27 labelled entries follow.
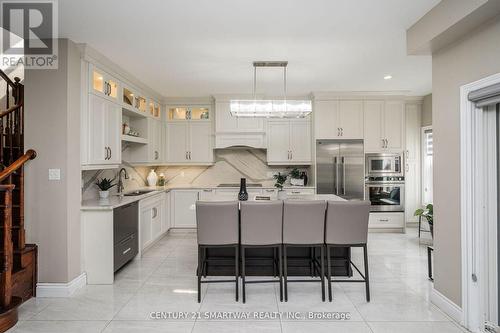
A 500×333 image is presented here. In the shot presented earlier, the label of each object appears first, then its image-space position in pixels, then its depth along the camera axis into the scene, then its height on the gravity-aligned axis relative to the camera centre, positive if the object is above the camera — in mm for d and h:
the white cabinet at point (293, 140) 5680 +546
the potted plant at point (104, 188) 3861 -257
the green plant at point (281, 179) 5285 -205
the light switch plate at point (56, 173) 2953 -51
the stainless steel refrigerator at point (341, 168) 5316 -7
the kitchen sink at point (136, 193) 4379 -389
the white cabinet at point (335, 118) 5418 +929
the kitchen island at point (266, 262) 3404 -1109
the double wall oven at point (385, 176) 5395 -160
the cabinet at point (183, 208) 5555 -760
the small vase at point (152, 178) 5625 -195
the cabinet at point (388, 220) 5414 -987
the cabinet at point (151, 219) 4248 -819
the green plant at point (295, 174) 5727 -122
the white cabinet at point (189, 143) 5781 +509
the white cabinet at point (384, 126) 5422 +777
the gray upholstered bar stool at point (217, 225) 2801 -553
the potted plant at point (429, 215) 4421 -741
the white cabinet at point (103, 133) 3315 +438
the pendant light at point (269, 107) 3694 +782
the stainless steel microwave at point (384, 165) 5398 +44
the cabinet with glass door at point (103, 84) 3361 +1060
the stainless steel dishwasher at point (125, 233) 3416 -818
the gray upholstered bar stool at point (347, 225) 2826 -565
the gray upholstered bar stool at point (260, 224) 2818 -554
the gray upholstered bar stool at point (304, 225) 2848 -568
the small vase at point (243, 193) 3490 -304
